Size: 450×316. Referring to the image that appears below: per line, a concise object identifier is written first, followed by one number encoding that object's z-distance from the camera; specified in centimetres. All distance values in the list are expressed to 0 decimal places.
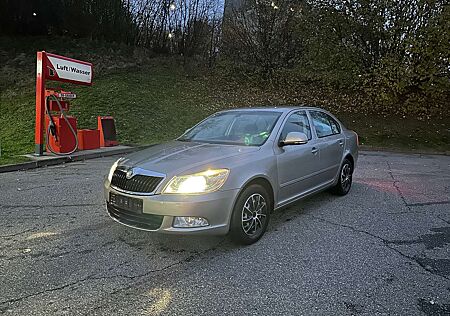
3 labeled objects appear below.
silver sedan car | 344
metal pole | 902
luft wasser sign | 919
